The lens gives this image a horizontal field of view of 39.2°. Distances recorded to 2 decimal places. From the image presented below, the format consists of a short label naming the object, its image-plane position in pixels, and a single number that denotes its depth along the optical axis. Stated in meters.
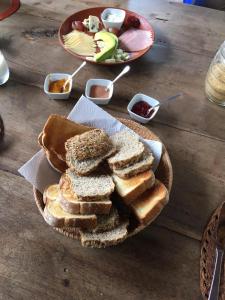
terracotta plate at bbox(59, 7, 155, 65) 1.14
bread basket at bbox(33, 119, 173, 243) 0.68
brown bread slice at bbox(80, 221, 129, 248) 0.66
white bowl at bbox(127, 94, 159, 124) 0.96
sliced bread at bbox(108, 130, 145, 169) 0.74
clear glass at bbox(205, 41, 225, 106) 0.97
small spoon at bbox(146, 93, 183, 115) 1.04
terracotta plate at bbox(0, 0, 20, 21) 1.28
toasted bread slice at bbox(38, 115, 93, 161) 0.77
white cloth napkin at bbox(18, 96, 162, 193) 0.74
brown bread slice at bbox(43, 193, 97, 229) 0.65
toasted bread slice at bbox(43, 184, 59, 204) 0.70
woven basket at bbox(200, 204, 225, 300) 0.65
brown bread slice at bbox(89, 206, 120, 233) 0.67
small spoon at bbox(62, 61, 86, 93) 1.02
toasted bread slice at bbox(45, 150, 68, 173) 0.76
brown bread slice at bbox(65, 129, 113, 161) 0.74
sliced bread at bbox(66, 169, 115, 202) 0.67
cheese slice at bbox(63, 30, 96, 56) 1.12
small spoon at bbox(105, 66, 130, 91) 1.06
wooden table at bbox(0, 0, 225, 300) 0.68
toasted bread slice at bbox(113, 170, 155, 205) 0.70
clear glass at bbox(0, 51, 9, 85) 1.03
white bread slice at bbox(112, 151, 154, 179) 0.73
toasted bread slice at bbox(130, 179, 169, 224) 0.68
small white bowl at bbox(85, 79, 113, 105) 0.99
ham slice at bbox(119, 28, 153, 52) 1.17
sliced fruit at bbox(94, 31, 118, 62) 1.08
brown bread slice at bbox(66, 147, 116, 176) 0.74
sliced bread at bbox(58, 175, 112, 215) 0.66
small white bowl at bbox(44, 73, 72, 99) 0.99
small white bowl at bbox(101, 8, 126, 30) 1.21
